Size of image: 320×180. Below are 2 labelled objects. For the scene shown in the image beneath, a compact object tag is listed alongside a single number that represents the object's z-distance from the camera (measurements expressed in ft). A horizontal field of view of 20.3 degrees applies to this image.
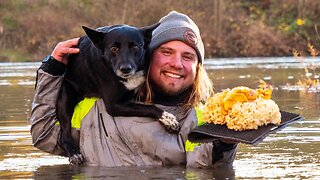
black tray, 20.62
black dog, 23.68
